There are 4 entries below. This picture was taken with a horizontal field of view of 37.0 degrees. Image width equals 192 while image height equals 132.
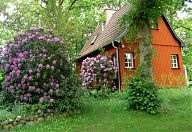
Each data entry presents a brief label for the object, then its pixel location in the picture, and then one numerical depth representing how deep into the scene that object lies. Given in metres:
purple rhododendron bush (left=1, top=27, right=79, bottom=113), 11.46
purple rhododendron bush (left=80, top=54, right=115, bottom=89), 17.72
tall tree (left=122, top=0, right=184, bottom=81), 12.84
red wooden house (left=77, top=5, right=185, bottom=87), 20.18
